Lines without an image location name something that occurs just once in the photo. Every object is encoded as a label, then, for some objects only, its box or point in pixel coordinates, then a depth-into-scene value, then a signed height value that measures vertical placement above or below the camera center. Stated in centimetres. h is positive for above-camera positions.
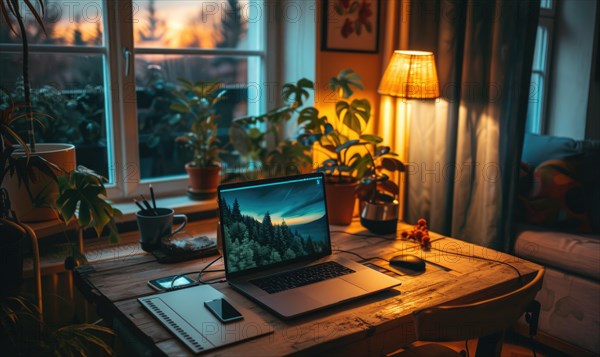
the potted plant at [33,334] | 142 -67
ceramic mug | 190 -52
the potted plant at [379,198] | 212 -48
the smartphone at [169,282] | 159 -59
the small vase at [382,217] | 212 -52
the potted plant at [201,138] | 248 -30
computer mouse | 176 -57
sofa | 237 -69
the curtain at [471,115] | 239 -18
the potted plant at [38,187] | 179 -37
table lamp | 232 -2
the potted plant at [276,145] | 248 -32
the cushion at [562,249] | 236 -73
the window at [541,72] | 359 +1
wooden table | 130 -59
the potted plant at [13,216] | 155 -42
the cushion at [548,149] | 269 -35
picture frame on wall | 259 +21
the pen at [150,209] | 196 -47
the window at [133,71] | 224 -1
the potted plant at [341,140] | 227 -29
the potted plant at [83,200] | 169 -38
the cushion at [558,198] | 258 -55
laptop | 153 -52
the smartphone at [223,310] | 138 -58
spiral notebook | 128 -58
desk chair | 131 -56
